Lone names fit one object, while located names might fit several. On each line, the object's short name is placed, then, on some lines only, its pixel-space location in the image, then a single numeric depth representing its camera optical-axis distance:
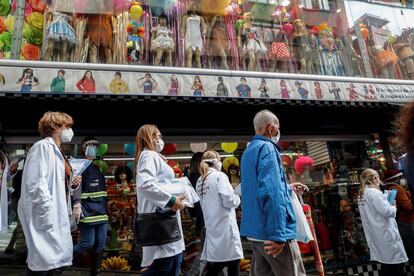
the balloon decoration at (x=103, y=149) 5.13
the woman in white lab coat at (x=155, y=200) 2.44
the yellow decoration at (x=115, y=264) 4.79
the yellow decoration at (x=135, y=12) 6.12
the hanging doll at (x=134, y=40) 5.57
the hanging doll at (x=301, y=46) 6.50
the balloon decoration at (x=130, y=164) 5.63
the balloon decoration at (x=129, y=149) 5.38
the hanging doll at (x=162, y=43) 5.75
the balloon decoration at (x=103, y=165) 5.29
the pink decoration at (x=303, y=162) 6.27
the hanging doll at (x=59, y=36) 5.11
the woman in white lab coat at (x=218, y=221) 3.55
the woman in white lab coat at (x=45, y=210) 2.24
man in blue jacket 2.04
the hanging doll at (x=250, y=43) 6.32
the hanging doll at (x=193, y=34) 6.03
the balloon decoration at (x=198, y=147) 5.69
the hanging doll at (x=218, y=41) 6.20
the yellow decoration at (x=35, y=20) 5.44
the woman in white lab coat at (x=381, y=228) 4.07
